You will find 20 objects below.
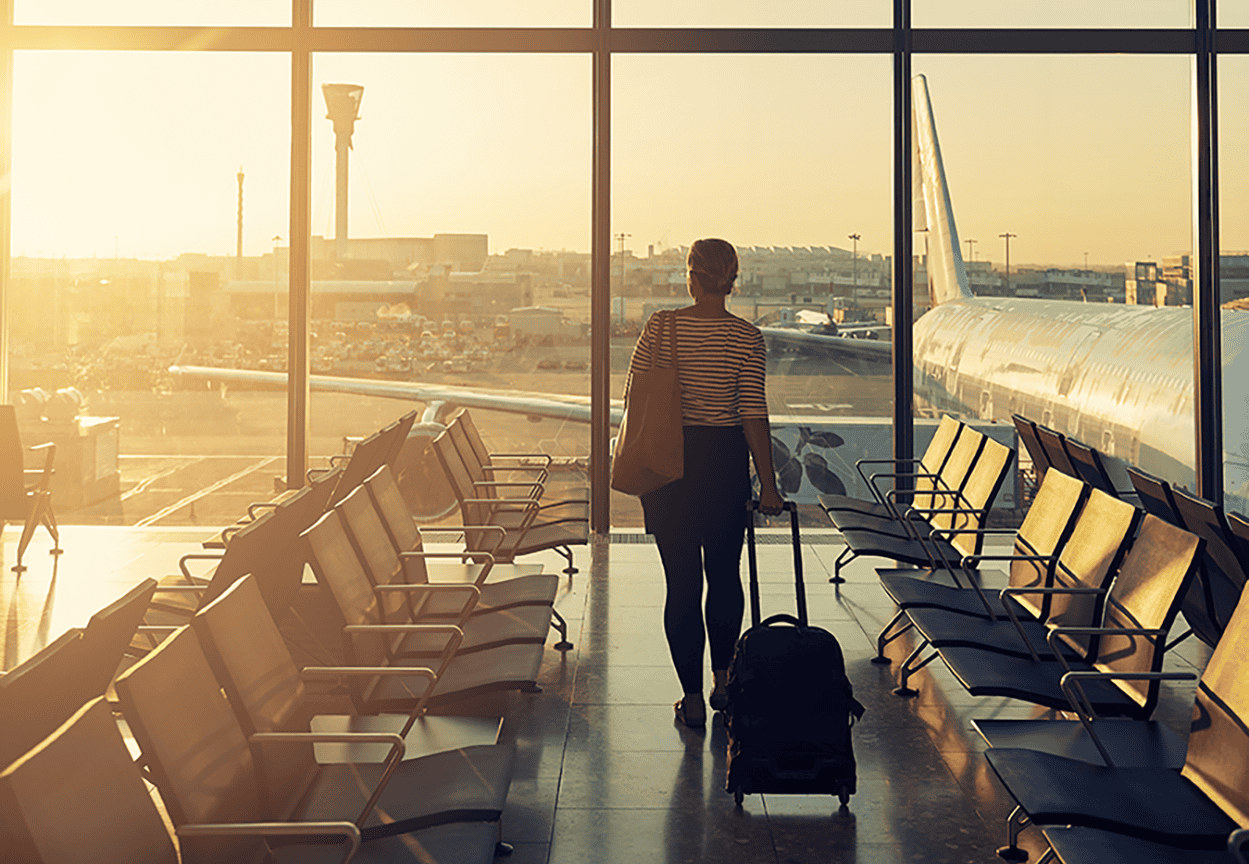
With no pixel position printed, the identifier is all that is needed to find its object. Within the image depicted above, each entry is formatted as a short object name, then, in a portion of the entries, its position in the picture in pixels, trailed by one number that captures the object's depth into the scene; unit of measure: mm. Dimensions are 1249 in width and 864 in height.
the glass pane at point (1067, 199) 6973
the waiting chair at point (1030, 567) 3969
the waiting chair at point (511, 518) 5270
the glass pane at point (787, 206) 7059
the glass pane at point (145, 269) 7160
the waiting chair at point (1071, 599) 3492
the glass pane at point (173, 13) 7125
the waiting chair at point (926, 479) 5898
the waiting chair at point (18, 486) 6238
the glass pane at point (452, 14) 7102
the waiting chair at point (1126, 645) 3029
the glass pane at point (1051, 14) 7047
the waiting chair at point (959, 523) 5078
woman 3750
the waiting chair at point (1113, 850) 2219
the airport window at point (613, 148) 7043
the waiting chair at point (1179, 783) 2365
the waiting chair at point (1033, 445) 5535
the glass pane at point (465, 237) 7102
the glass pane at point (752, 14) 7062
